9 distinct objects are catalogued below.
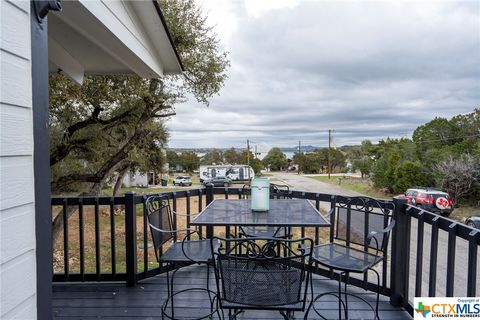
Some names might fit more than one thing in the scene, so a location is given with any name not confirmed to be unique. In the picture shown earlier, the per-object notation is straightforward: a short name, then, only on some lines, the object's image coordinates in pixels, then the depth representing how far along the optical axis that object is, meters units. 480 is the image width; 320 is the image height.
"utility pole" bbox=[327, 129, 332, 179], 37.88
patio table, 2.16
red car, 12.49
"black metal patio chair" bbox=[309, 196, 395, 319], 2.23
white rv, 24.90
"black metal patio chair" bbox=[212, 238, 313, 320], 1.63
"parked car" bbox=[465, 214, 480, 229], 9.06
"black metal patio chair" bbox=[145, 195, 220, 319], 2.30
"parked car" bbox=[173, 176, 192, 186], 29.94
